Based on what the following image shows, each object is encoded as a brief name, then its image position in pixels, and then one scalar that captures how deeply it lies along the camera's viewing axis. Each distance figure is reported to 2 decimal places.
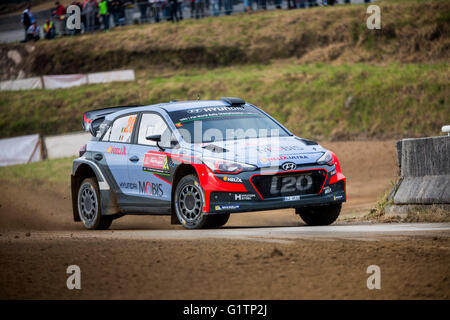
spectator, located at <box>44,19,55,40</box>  40.35
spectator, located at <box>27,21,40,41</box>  40.66
